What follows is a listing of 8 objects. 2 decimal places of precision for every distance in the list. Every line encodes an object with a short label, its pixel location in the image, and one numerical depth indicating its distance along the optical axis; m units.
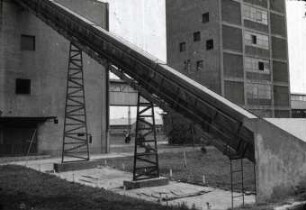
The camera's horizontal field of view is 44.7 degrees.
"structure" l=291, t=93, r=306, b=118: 65.81
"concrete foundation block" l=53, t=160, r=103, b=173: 20.70
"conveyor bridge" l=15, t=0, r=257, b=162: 11.17
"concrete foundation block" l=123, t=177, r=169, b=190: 15.05
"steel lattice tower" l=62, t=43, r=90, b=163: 29.02
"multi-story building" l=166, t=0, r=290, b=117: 44.34
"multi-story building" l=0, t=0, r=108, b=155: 26.62
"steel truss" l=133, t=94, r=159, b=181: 15.35
